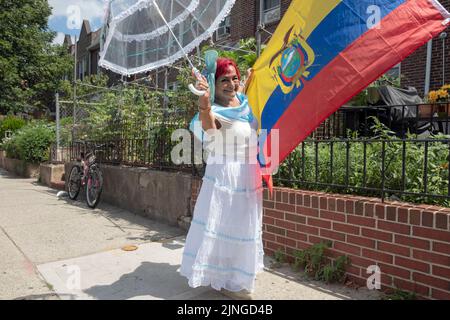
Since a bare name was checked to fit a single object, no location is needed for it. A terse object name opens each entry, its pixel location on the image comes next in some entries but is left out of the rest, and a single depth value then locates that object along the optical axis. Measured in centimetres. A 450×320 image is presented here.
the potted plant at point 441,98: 548
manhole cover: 422
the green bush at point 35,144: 1166
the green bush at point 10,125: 1661
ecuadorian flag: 222
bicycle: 668
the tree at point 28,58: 2019
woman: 276
